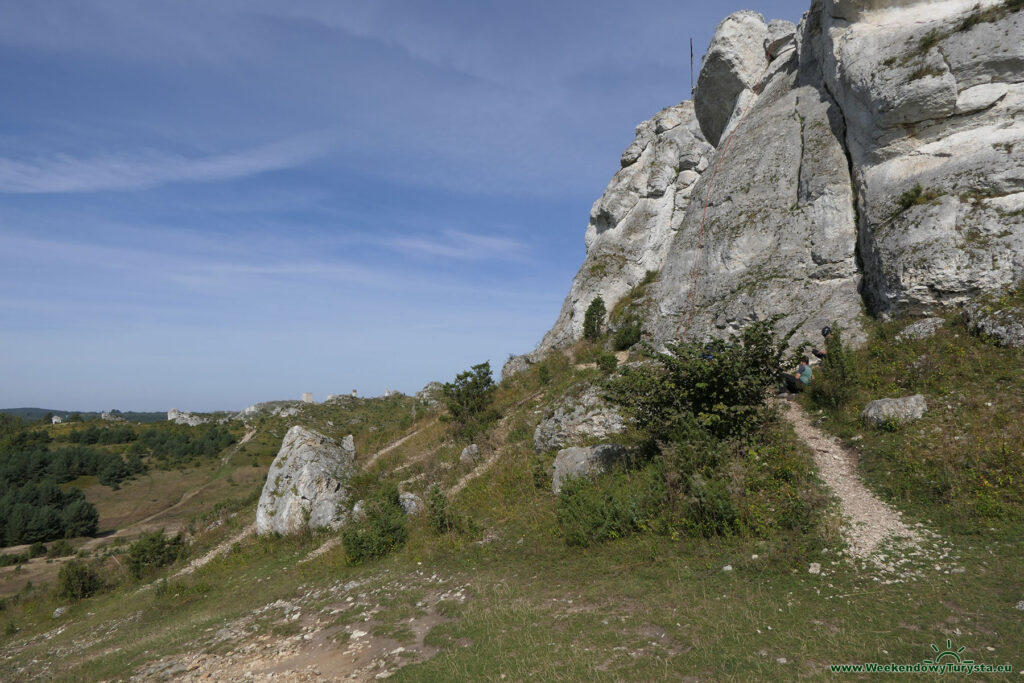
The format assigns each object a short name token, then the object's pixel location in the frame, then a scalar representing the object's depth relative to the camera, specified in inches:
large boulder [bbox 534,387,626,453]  550.0
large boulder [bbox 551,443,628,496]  465.7
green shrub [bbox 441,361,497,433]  780.0
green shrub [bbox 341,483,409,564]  454.0
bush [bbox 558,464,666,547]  358.9
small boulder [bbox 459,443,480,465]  643.0
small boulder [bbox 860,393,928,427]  391.9
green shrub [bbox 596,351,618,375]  743.7
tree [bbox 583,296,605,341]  1027.9
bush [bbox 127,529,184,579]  686.5
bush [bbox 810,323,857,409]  468.8
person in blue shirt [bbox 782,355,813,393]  532.7
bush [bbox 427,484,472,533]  465.2
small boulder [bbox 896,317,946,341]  504.7
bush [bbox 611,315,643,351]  909.2
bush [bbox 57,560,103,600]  641.0
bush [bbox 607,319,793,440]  408.8
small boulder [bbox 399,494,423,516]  526.0
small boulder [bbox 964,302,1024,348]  433.4
